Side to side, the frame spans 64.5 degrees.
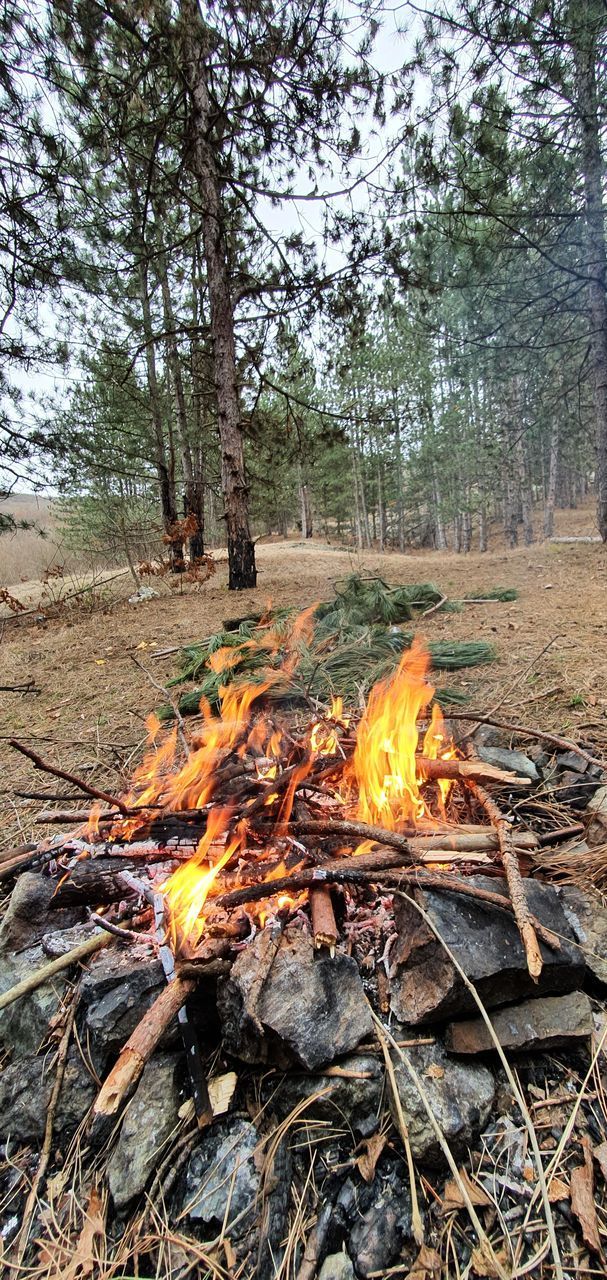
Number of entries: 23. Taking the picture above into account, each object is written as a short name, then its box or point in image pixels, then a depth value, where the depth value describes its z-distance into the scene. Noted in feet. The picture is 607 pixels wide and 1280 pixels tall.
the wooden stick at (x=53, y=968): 4.21
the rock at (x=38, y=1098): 3.95
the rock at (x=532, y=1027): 3.79
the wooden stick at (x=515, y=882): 3.74
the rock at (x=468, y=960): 3.89
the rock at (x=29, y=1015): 4.38
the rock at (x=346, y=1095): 3.64
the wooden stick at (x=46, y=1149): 3.42
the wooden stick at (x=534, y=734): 6.35
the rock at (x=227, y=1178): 3.31
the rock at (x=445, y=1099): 3.43
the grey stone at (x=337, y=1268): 3.05
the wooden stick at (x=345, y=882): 4.51
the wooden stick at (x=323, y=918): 4.26
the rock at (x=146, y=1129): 3.47
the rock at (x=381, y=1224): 3.07
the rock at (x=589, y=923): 4.25
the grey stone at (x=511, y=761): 6.66
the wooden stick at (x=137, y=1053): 3.25
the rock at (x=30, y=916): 5.09
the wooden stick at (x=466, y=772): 5.97
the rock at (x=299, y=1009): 3.79
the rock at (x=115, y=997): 4.08
